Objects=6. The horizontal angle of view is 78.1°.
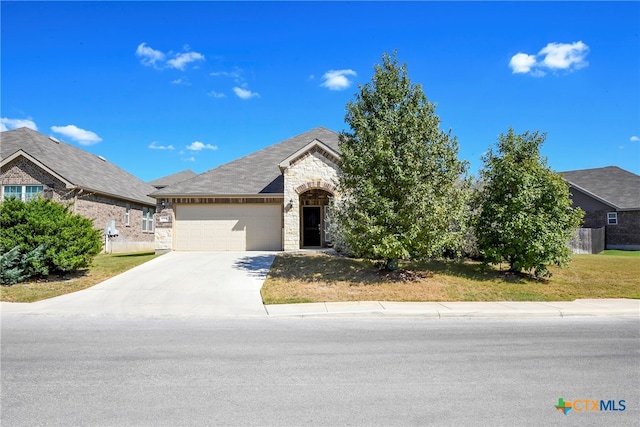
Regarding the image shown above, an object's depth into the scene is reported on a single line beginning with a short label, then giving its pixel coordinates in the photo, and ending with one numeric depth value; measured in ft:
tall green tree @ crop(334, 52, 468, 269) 42.06
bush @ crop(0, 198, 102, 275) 43.39
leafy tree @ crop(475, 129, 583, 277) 44.06
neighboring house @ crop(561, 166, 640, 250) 93.91
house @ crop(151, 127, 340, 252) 63.82
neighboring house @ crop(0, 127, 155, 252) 70.74
